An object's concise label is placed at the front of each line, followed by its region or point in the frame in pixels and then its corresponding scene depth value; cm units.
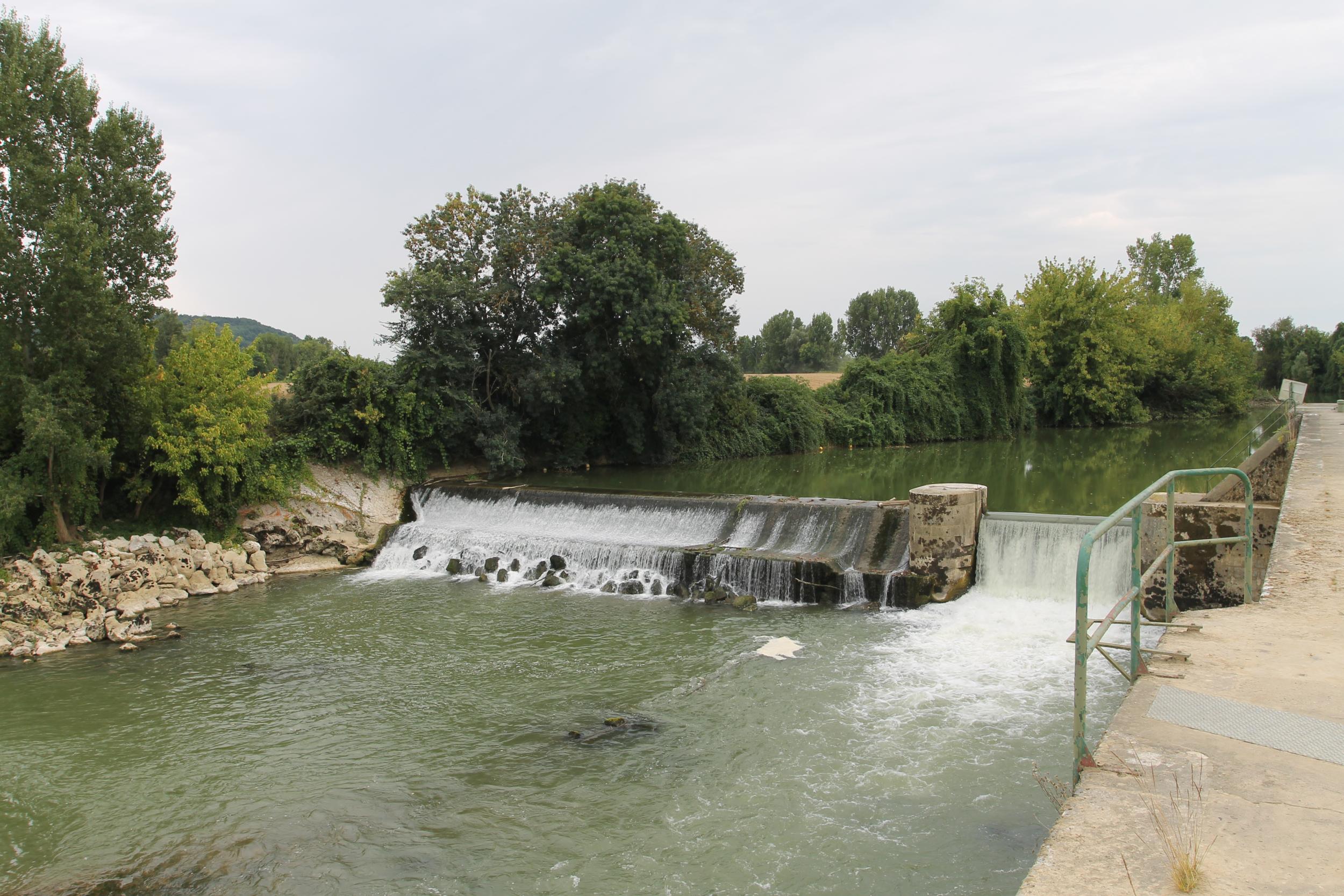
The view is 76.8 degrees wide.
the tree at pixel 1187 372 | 4797
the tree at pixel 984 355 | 3822
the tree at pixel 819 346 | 8669
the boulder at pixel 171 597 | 1392
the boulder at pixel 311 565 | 1637
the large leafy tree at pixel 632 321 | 2259
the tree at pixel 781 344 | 8931
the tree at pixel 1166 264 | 7812
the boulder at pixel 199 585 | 1459
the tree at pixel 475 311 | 2159
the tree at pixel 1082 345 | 4272
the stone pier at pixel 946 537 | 1239
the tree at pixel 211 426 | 1554
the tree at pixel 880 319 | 9562
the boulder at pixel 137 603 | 1309
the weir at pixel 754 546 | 1238
